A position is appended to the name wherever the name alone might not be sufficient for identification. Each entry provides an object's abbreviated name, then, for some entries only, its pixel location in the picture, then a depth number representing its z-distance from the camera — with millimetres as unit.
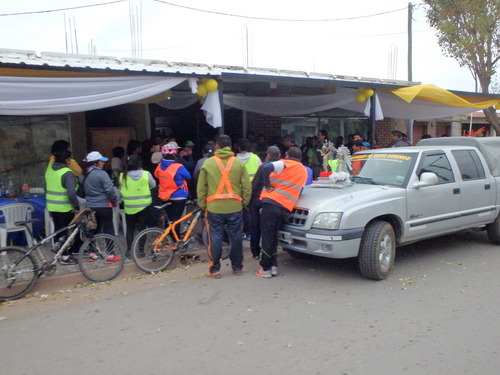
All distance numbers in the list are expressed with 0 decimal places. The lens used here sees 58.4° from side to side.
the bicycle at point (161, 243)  6339
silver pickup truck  5473
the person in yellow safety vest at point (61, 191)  6301
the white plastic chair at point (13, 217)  6602
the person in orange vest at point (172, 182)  6824
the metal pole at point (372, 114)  10117
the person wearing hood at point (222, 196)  5801
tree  13195
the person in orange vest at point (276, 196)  5758
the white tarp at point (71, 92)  5898
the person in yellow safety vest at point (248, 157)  7312
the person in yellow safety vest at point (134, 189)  6488
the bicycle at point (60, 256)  5406
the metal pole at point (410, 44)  22719
